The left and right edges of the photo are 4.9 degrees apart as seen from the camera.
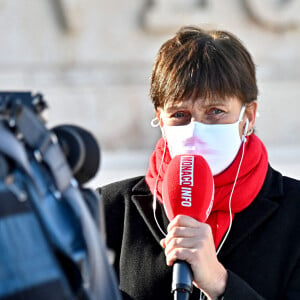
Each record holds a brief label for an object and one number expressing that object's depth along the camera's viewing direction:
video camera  4.81
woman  5.45
